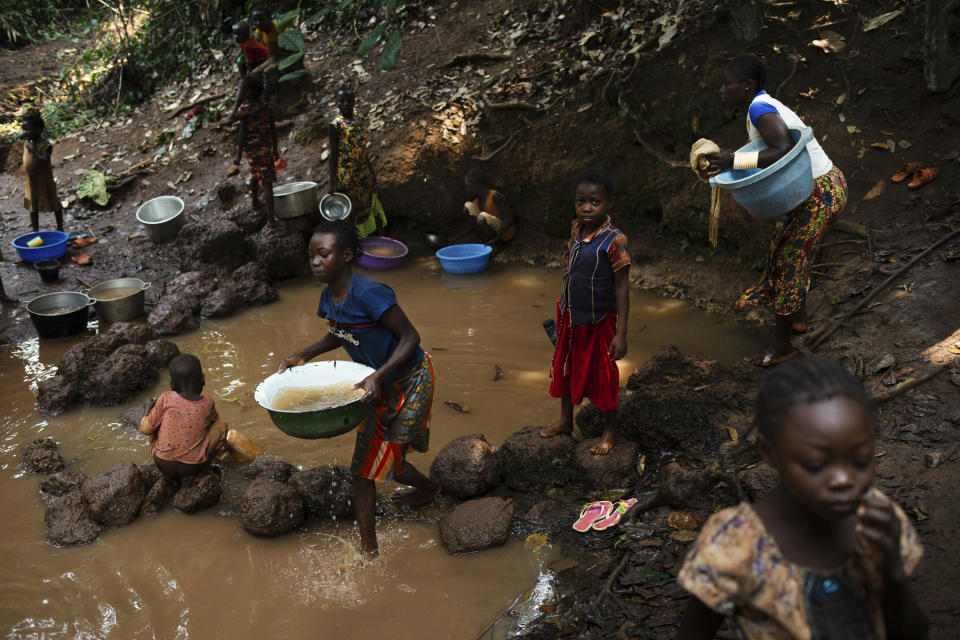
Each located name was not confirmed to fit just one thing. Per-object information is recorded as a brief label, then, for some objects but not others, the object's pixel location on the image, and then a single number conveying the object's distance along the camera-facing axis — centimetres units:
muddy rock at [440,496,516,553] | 325
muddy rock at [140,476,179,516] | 371
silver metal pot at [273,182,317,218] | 747
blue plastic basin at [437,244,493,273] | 684
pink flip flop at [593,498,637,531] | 323
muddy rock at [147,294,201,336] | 602
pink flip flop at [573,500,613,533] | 329
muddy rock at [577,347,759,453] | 368
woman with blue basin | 345
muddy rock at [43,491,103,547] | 348
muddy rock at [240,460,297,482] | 391
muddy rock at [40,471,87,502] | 384
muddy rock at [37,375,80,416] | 480
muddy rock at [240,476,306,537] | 341
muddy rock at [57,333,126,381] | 500
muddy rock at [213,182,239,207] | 802
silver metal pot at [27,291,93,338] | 593
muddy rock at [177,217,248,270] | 712
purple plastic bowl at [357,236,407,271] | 714
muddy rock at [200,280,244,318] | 635
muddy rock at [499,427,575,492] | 365
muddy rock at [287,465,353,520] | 357
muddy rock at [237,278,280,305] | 662
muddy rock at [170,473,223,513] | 368
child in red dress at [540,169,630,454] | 339
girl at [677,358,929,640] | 134
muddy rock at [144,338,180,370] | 534
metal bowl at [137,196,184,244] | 755
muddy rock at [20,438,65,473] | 409
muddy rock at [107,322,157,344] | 556
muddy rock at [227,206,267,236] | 748
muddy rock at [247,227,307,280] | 708
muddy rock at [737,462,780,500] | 301
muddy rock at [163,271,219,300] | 657
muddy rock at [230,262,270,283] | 687
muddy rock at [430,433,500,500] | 361
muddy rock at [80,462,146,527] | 358
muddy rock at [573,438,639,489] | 359
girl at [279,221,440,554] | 293
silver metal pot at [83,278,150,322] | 627
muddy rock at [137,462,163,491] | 383
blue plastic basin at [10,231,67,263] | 698
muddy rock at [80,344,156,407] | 491
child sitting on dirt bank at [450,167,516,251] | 716
